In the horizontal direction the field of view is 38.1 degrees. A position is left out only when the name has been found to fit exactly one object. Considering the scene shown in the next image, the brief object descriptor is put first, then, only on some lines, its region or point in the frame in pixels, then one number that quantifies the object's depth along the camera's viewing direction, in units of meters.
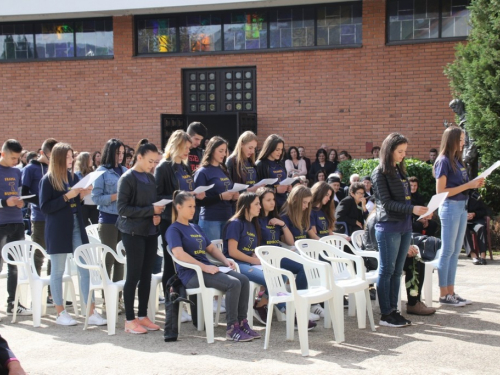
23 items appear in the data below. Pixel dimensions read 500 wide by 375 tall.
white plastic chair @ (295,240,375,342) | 7.02
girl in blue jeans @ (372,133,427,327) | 7.26
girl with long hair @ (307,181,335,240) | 8.74
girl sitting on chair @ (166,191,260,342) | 6.98
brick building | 16.70
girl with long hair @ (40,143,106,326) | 7.72
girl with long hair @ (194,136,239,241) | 8.42
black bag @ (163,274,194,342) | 6.92
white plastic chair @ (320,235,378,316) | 8.17
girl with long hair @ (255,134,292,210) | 8.95
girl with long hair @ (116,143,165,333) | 7.14
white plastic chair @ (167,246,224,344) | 6.93
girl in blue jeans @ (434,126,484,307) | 8.12
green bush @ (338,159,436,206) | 14.31
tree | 13.21
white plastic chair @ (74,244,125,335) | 7.35
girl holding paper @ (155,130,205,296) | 7.77
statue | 13.91
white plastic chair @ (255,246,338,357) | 6.59
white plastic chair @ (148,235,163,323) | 7.82
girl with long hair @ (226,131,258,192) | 8.71
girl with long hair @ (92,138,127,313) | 8.12
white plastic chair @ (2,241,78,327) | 7.82
